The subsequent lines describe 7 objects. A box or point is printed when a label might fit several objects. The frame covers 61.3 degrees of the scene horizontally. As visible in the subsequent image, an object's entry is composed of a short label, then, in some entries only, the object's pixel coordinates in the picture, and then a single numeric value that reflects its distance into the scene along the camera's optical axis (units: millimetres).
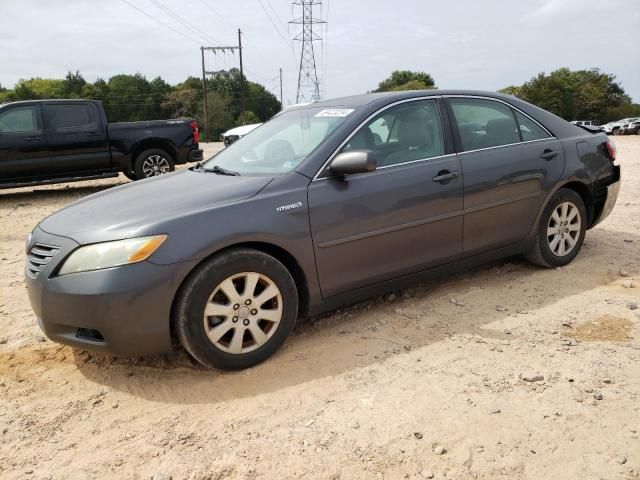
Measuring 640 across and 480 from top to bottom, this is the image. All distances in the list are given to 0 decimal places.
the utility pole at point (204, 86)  49609
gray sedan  2934
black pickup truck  9891
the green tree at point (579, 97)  64625
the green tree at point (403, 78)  94519
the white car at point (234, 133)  19492
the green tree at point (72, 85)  81000
